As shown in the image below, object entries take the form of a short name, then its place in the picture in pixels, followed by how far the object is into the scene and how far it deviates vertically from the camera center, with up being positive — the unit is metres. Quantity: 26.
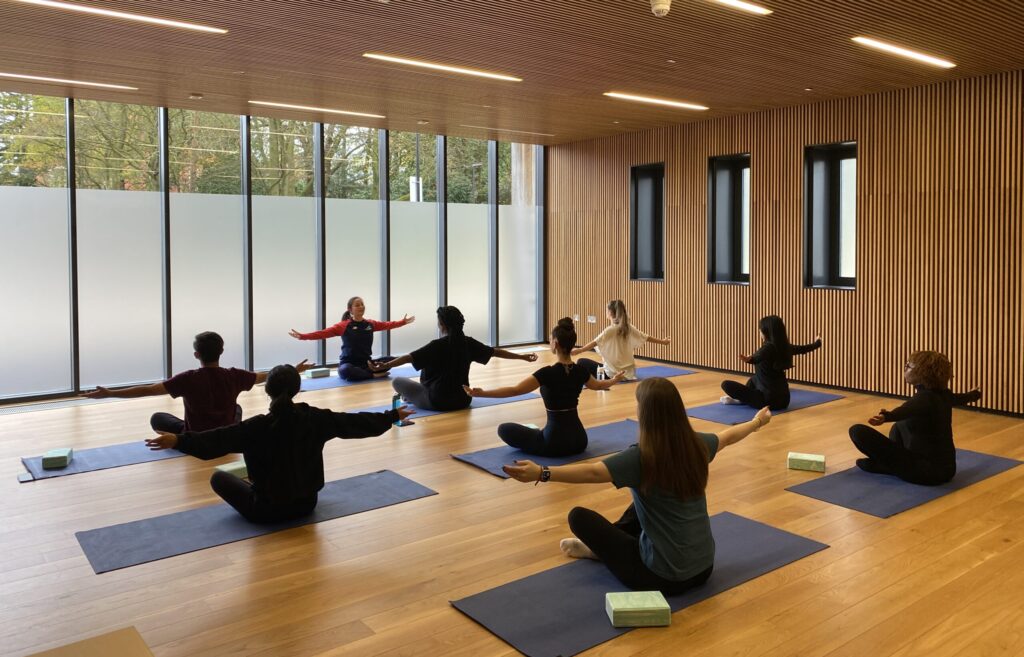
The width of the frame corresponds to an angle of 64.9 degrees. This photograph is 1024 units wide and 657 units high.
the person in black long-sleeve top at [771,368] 6.98 -0.61
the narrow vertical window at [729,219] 9.34 +0.91
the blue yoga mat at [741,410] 6.71 -0.99
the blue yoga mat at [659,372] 9.05 -0.85
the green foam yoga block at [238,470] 4.84 -1.02
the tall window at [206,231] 8.59 +0.75
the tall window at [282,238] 9.13 +0.72
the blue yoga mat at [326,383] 8.38 -0.89
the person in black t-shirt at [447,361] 7.01 -0.55
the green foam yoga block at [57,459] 5.27 -1.04
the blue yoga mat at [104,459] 5.24 -1.09
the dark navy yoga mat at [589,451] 5.34 -1.07
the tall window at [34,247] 7.62 +0.52
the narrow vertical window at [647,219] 10.36 +1.02
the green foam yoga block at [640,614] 3.01 -1.18
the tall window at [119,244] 8.06 +0.58
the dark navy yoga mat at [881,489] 4.44 -1.13
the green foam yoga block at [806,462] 5.10 -1.05
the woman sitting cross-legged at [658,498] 2.95 -0.77
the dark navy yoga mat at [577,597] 2.94 -1.21
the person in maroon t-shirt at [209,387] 5.37 -0.59
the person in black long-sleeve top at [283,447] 3.99 -0.74
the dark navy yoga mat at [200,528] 3.81 -1.17
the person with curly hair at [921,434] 4.59 -0.83
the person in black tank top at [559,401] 5.28 -0.68
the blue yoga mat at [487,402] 7.07 -0.96
